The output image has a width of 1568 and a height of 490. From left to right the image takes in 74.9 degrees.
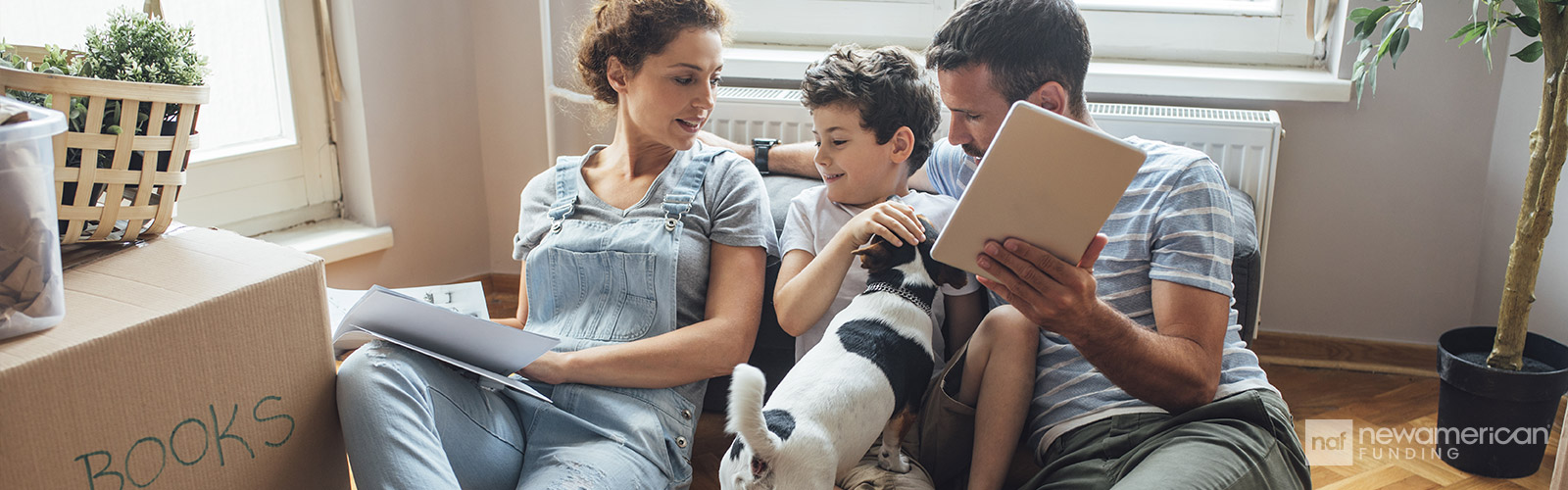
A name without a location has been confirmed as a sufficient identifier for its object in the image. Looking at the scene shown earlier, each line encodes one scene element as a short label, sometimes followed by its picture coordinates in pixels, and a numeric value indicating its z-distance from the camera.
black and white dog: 1.08
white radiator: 2.10
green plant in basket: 1.01
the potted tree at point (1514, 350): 1.73
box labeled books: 0.89
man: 1.16
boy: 1.41
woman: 1.30
